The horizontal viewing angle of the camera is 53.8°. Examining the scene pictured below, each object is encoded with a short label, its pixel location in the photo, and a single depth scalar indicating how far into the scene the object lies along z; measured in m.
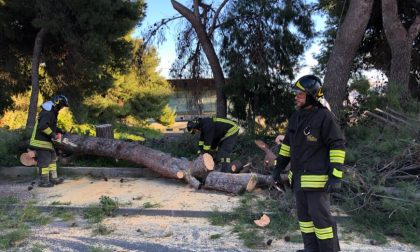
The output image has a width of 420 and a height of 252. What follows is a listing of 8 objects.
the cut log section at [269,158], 7.32
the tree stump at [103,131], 9.18
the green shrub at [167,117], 30.50
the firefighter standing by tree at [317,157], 3.70
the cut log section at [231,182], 6.60
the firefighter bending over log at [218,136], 7.77
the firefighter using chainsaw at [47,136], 7.47
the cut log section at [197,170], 7.13
